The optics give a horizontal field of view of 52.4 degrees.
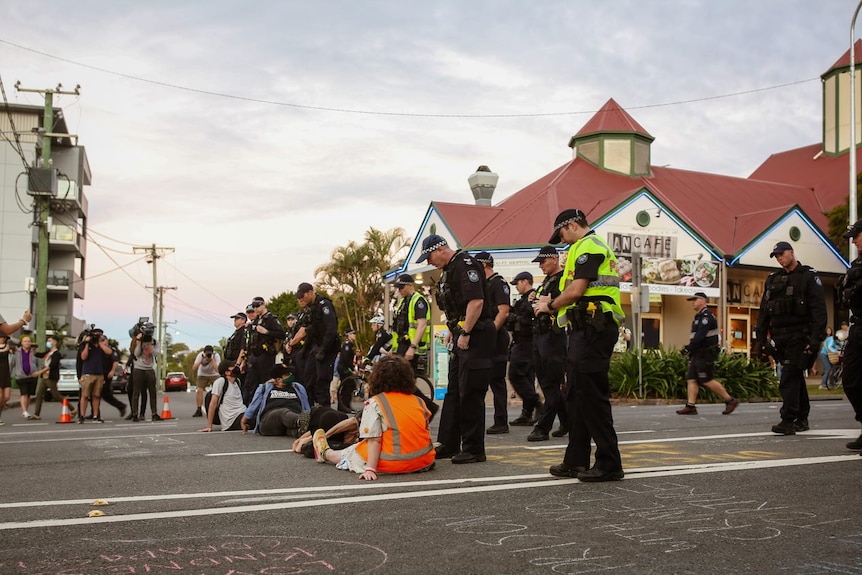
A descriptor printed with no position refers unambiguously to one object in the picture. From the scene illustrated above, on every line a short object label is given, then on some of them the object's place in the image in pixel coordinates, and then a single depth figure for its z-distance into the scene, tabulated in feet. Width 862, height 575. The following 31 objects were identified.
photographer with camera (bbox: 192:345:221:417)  65.00
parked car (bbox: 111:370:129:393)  114.42
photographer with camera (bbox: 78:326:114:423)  52.54
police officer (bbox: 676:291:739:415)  46.83
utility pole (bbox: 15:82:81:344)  98.43
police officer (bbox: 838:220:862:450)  26.99
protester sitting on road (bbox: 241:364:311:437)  36.19
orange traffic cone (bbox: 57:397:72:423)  53.26
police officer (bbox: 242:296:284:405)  43.73
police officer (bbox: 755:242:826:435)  31.55
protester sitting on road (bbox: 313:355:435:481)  22.79
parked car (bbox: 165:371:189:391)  167.45
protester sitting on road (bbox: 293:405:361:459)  26.89
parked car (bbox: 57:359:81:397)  101.65
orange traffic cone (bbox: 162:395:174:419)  57.57
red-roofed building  101.24
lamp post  90.22
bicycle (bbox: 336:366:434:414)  48.03
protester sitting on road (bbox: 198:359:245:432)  40.55
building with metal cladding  179.01
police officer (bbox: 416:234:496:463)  25.41
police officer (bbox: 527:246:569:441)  32.12
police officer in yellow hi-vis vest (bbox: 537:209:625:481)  21.27
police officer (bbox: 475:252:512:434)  32.27
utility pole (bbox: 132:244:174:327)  198.39
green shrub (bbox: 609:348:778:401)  67.92
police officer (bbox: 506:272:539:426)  37.76
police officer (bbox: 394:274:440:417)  35.55
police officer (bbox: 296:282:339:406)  39.14
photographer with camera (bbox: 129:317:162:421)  53.72
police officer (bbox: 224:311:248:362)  49.96
